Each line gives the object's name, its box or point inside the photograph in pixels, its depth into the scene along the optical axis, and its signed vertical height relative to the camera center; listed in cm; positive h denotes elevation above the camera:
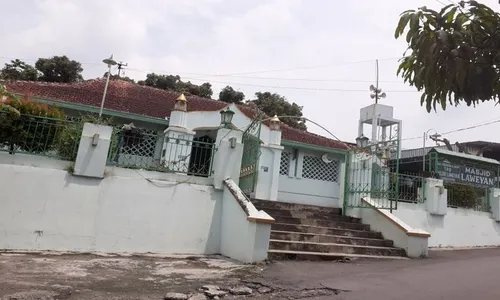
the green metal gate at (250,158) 845 +121
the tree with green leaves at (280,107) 2470 +718
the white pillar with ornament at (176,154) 816 +108
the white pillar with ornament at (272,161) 1262 +177
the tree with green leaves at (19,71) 2095 +616
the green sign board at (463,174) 1147 +191
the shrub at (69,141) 737 +94
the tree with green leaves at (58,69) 2275 +715
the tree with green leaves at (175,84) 2551 +802
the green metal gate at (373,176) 905 +124
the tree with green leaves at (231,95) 2589 +769
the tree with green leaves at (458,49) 254 +125
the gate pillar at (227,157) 833 +115
